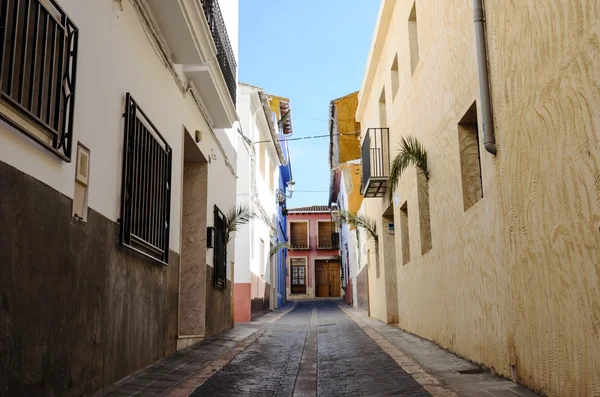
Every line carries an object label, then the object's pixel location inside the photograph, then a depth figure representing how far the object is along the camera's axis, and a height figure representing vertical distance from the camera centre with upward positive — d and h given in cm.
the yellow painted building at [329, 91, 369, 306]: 2628 +634
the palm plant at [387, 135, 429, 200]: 987 +226
